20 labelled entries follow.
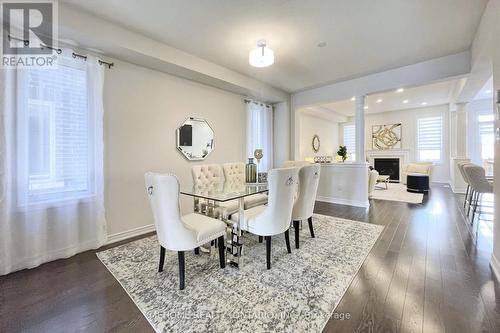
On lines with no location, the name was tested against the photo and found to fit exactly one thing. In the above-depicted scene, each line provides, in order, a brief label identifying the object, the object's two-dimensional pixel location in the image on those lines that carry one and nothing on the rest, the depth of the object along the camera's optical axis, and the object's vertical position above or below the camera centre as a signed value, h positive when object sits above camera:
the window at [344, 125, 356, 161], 9.35 +1.17
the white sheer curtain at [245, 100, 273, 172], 4.87 +0.86
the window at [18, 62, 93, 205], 2.19 +0.37
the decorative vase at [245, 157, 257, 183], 3.11 -0.09
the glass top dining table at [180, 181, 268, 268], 2.19 -0.31
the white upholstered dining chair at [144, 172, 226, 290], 1.71 -0.48
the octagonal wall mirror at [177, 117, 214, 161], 3.64 +0.50
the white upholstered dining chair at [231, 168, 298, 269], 2.06 -0.45
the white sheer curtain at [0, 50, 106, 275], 2.11 +0.05
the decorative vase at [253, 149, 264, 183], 3.21 +0.18
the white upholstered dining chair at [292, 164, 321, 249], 2.54 -0.36
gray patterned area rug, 1.46 -1.04
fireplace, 8.25 -0.08
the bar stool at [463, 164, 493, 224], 3.17 -0.22
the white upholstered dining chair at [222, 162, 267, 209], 3.14 -0.19
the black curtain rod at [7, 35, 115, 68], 2.19 +1.34
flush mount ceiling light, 2.70 +1.41
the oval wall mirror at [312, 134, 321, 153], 7.93 +0.85
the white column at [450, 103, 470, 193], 5.73 +0.52
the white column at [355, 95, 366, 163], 4.58 +0.70
